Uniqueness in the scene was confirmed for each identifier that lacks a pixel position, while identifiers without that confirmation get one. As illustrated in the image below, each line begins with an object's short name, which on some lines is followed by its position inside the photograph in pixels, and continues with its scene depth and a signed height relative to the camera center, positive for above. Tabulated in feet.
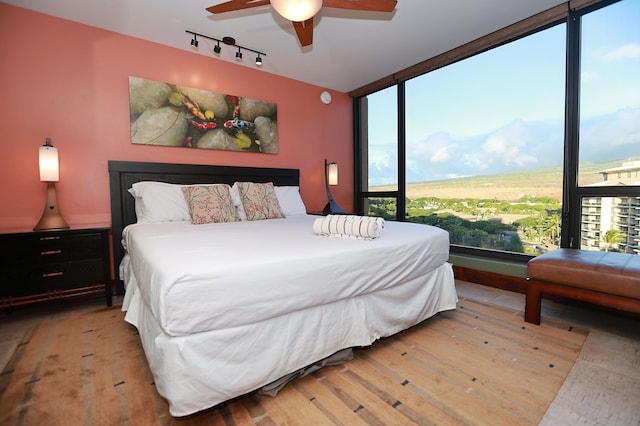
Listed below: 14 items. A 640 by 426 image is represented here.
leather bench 5.82 -1.87
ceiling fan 5.90 +4.38
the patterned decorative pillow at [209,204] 8.71 -0.21
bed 3.74 -1.62
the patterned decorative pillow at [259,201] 9.80 -0.16
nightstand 7.17 -1.70
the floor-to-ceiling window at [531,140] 7.96 +1.81
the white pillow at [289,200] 11.47 -0.16
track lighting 9.85 +5.49
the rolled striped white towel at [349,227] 5.90 -0.66
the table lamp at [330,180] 13.57 +0.76
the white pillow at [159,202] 9.00 -0.14
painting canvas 9.93 +2.98
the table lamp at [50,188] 7.90 +0.33
